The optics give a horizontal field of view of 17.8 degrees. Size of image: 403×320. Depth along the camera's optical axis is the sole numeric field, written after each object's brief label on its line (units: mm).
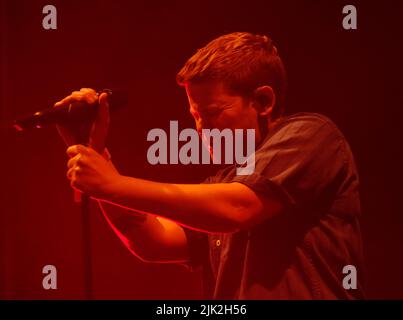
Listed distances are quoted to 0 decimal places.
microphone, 2472
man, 2449
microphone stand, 2474
